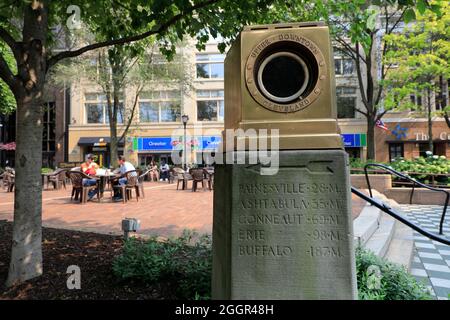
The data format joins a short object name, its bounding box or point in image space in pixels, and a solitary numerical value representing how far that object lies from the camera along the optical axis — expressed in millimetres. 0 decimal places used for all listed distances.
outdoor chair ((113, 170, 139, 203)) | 10704
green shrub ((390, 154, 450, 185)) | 13242
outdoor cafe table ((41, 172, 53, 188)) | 17023
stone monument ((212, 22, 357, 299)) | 2375
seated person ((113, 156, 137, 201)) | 11030
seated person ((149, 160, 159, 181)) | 25950
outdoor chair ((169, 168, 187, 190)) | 16453
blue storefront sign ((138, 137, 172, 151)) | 33938
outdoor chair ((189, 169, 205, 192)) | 14797
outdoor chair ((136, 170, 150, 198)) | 11319
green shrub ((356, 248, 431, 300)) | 3176
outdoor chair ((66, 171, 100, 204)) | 10368
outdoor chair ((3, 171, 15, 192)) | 15607
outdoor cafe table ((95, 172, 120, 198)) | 11142
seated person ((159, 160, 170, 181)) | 25834
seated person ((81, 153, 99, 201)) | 11069
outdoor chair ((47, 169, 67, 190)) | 16438
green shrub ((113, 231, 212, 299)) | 3338
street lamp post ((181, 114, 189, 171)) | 22709
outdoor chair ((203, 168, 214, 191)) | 15069
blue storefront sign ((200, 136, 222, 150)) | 34000
